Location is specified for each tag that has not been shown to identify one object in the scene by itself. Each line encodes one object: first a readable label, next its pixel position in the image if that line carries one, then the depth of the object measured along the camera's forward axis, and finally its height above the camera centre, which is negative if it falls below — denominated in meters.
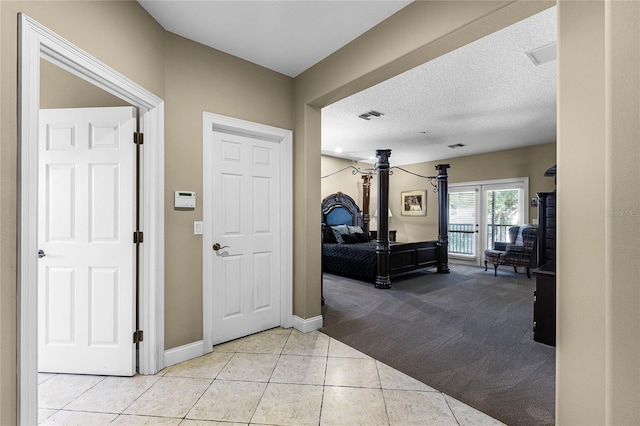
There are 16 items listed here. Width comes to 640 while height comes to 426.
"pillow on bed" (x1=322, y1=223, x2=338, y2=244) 6.49 -0.51
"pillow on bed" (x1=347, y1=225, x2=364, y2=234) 6.58 -0.38
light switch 2.49 -0.12
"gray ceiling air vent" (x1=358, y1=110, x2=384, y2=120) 4.19 +1.46
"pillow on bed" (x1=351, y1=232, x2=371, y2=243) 6.52 -0.54
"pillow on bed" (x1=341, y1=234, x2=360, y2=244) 6.30 -0.54
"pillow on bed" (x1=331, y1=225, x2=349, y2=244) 6.30 -0.39
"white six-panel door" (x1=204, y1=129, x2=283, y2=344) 2.70 -0.21
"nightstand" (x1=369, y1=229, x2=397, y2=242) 7.50 -0.56
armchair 5.53 -0.74
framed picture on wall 7.72 +0.29
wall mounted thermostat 2.39 +0.11
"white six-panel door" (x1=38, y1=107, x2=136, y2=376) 2.17 -0.13
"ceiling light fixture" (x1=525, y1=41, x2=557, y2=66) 2.51 +1.45
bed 5.18 -0.72
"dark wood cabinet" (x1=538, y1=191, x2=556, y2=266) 5.11 -0.23
